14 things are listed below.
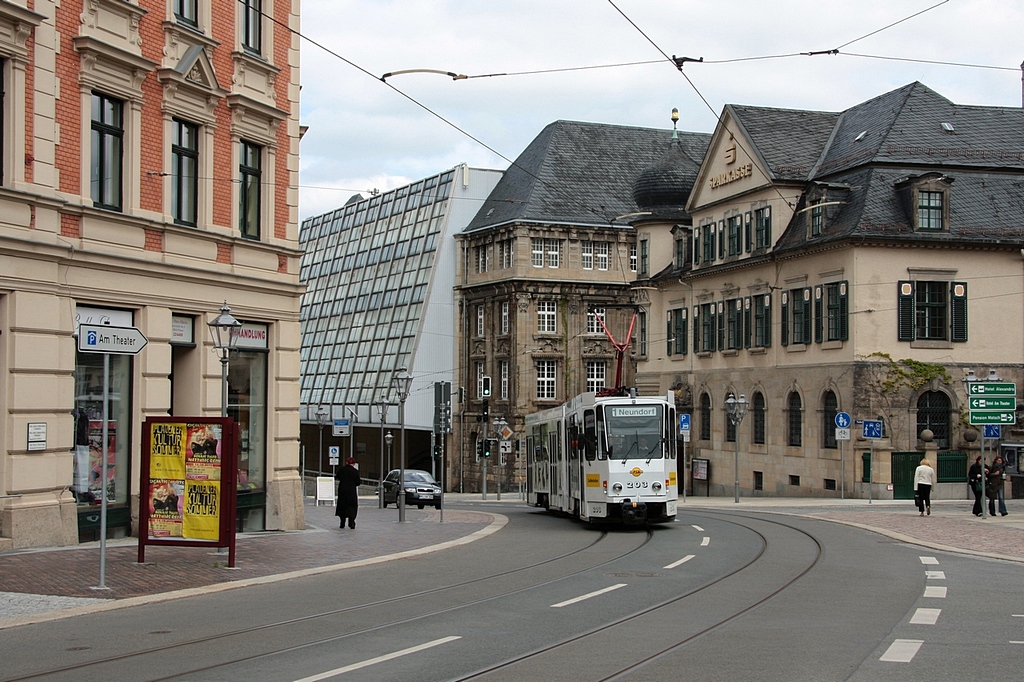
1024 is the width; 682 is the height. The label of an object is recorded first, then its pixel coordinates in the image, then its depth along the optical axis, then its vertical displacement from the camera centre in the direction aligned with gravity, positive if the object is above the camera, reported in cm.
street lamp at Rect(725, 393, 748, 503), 4484 +9
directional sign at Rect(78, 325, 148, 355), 1581 +90
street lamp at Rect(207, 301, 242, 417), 2050 +130
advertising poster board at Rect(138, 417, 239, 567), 1819 -100
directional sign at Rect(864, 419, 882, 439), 4184 -57
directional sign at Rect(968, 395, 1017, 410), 3384 +19
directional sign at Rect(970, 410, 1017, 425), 3381 -13
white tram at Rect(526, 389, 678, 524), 2808 -103
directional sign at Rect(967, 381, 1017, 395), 3400 +59
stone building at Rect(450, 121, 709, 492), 7550 +712
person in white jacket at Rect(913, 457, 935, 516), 3338 -192
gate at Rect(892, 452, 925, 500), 4491 -207
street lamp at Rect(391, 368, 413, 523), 3275 +73
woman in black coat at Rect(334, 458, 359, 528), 2777 -191
